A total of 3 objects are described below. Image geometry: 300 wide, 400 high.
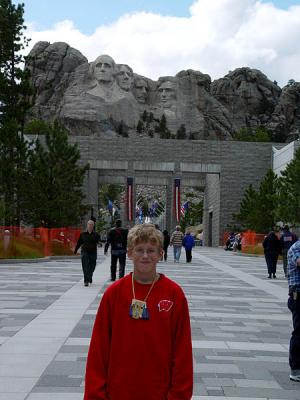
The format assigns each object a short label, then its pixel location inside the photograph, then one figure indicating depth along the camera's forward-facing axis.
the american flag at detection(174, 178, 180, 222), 60.97
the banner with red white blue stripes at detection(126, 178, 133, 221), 61.89
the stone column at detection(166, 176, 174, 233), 68.44
